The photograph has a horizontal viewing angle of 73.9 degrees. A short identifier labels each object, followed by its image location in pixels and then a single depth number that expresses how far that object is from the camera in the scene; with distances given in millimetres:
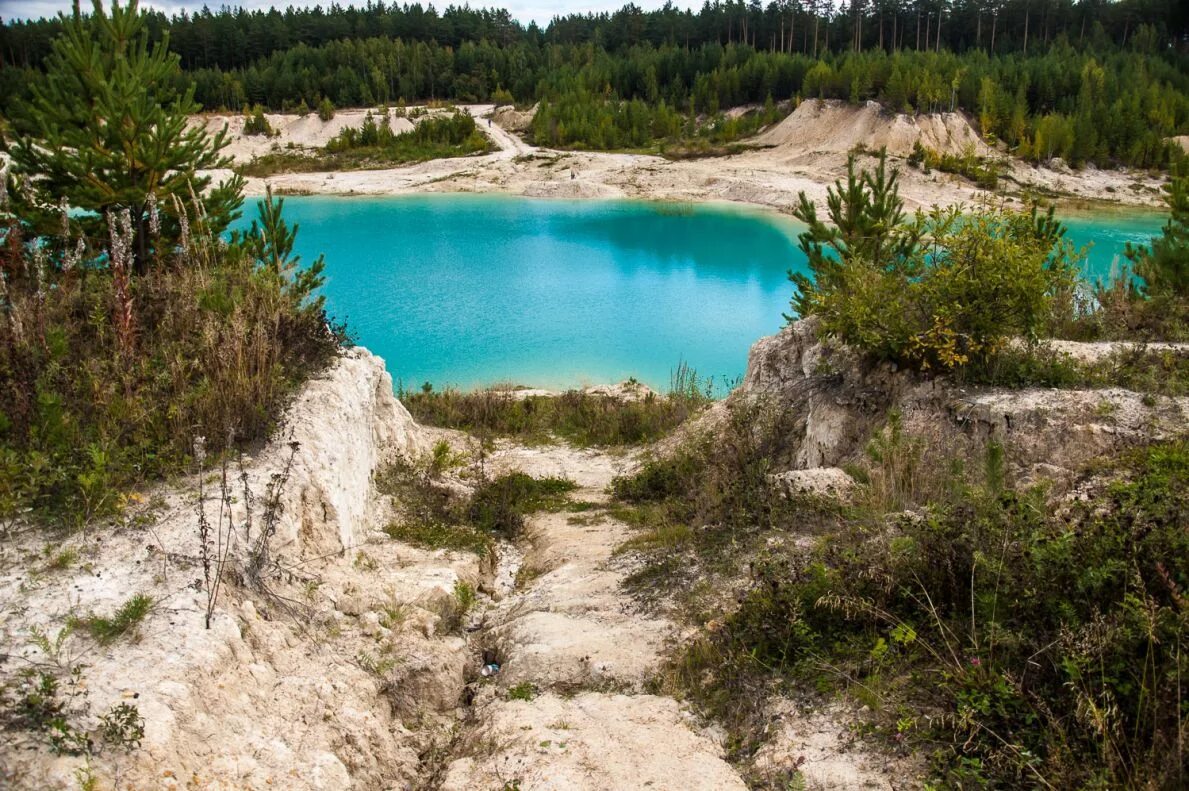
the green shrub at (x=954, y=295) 9414
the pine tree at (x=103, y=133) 11688
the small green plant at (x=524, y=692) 6111
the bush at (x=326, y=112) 84125
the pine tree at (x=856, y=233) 15336
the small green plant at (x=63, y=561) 5785
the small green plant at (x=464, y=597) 8055
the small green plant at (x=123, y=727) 4496
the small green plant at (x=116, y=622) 5223
